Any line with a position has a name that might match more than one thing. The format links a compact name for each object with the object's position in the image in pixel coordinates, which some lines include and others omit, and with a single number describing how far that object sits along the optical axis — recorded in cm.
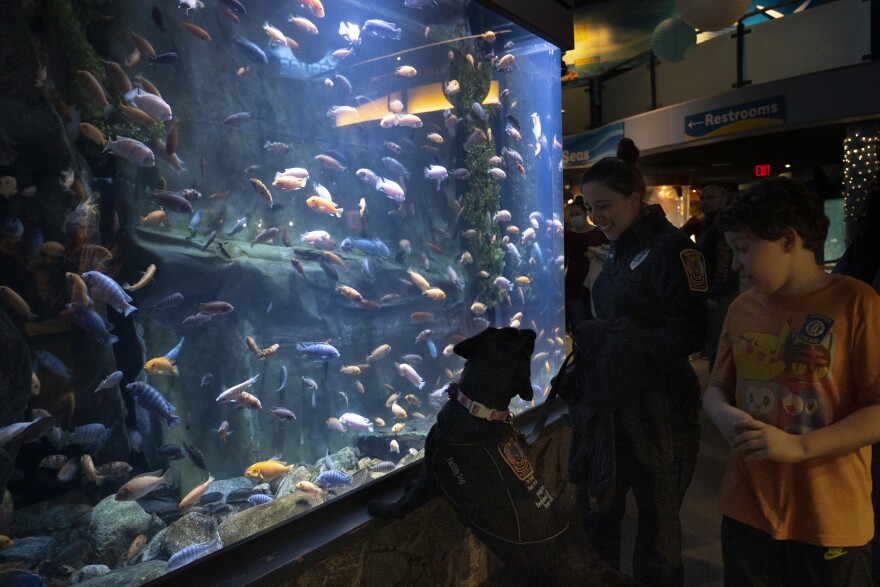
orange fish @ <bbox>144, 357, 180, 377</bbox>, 340
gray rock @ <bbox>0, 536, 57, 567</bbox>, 239
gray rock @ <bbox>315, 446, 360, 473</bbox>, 480
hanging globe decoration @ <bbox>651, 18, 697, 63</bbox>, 954
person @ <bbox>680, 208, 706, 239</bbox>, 709
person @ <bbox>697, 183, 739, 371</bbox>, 551
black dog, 229
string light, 897
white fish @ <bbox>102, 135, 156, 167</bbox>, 287
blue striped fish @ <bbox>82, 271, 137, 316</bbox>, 281
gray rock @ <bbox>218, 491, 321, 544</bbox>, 300
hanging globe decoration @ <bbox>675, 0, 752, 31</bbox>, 564
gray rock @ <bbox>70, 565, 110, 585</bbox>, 250
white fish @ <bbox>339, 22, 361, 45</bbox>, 434
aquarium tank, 264
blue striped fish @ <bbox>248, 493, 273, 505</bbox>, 347
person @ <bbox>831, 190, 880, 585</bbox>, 300
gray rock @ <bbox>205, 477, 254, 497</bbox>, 371
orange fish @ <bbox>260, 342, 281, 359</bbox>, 438
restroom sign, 1003
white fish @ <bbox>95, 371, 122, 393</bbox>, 301
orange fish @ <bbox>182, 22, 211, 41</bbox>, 377
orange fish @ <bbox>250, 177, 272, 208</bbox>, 408
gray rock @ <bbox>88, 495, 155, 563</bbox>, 287
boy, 160
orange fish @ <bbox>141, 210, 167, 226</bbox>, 343
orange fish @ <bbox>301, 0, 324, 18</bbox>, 402
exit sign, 1370
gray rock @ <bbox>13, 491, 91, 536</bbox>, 259
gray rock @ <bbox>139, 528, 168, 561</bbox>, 298
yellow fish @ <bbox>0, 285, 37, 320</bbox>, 236
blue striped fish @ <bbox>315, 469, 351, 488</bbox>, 355
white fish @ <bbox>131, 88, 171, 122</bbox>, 316
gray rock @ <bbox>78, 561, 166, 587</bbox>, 237
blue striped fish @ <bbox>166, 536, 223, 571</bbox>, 232
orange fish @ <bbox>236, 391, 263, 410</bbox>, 387
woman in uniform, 235
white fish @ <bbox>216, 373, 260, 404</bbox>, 383
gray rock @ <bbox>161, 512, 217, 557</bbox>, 298
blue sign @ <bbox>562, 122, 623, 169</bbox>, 1423
